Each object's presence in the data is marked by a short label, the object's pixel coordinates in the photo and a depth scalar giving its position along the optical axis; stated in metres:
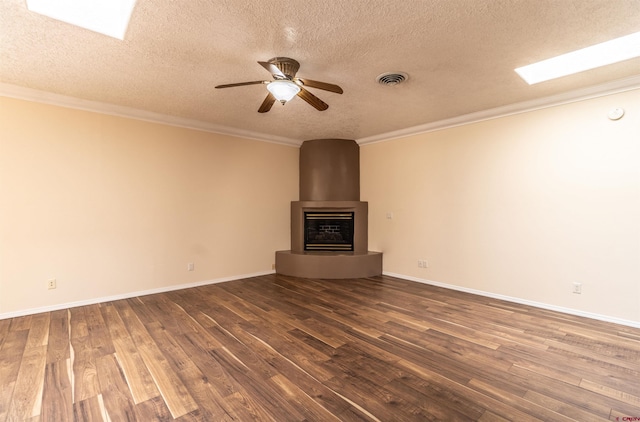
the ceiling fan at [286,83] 2.33
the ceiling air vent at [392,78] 2.68
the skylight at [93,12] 1.86
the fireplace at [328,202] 5.16
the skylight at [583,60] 2.43
